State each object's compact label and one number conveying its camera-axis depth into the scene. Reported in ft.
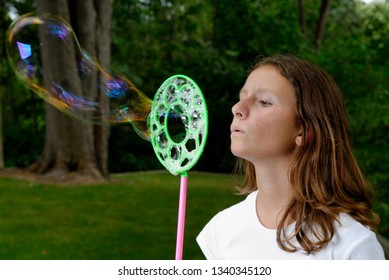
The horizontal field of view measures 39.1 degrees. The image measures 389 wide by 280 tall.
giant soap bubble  8.32
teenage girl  5.57
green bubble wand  5.69
